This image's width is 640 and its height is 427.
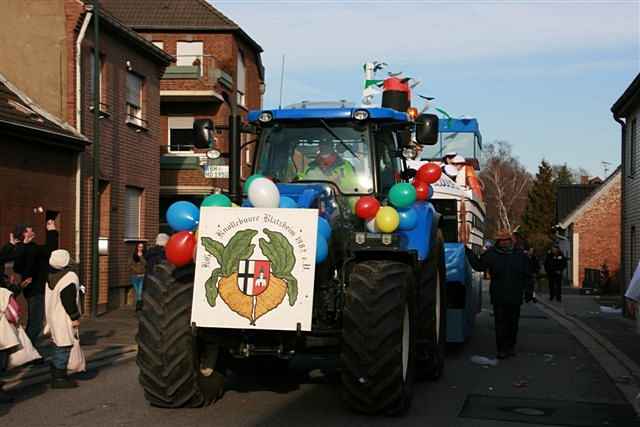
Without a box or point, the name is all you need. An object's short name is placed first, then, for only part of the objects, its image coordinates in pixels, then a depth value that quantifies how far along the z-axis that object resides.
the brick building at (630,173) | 22.39
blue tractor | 7.65
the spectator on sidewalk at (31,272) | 11.54
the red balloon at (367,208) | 8.46
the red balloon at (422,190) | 9.73
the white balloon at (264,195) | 7.77
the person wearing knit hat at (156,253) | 15.72
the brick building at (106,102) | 18.59
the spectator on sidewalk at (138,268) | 19.73
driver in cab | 9.16
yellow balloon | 8.40
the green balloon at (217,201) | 8.09
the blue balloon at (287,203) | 7.93
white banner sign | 7.55
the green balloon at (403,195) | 8.85
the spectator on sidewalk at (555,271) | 28.09
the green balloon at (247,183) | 8.18
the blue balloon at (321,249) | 7.72
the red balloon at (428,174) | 10.02
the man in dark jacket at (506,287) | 12.62
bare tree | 82.10
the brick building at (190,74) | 28.88
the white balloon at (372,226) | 8.55
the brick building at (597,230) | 46.22
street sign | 11.92
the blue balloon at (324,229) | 7.83
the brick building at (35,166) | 15.90
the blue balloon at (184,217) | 8.09
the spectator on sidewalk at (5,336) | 8.74
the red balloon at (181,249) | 7.84
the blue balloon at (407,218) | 8.91
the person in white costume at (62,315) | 9.56
